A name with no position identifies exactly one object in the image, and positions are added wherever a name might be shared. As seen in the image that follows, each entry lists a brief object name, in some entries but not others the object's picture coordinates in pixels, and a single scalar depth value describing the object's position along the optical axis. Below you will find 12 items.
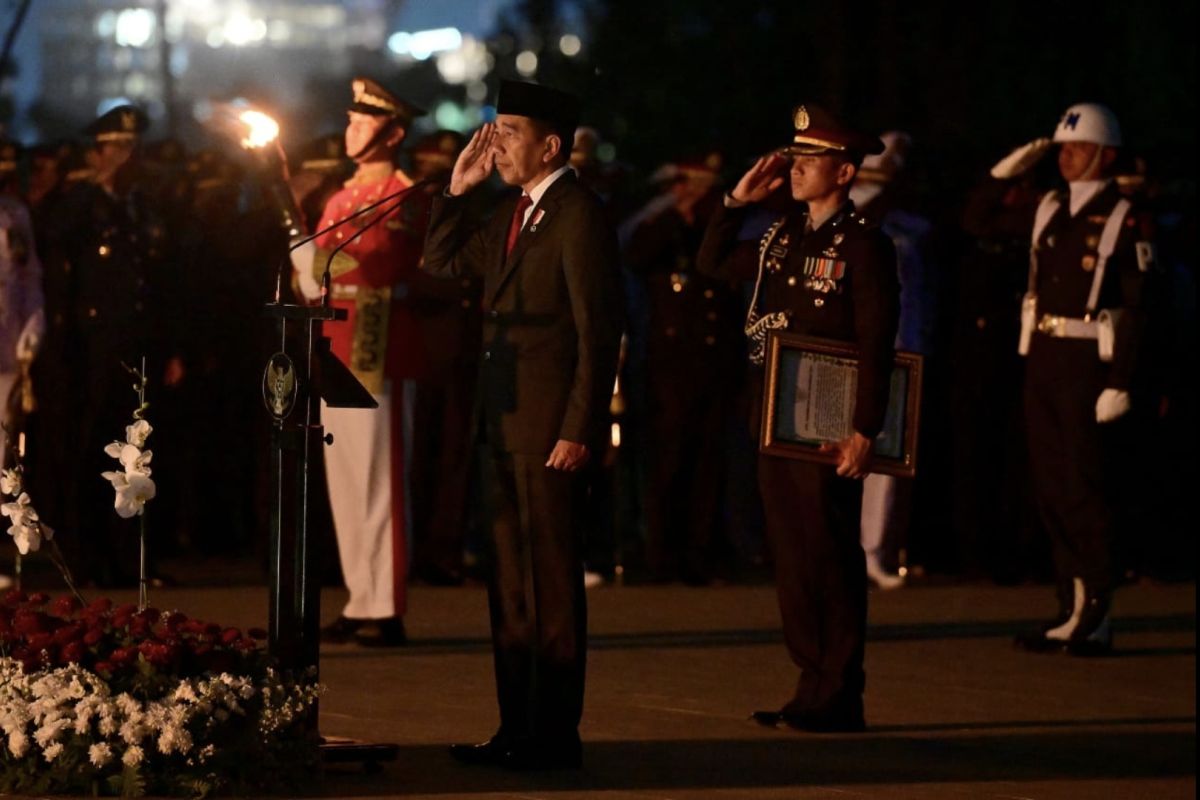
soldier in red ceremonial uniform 23.06
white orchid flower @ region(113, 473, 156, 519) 16.14
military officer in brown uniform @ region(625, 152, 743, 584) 29.95
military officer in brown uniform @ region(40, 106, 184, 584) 27.25
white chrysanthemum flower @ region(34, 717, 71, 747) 15.19
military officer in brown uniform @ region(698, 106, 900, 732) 19.33
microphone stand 16.44
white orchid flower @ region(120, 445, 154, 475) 16.12
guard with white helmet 24.09
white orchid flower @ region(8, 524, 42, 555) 16.25
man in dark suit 17.19
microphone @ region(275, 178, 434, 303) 16.36
